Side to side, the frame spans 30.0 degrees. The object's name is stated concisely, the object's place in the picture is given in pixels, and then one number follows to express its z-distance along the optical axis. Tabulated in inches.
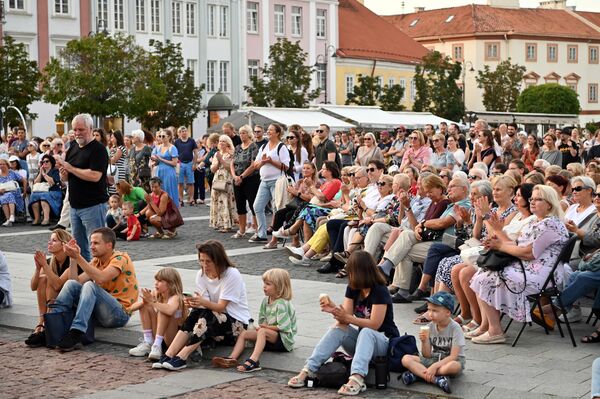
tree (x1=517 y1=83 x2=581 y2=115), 3526.1
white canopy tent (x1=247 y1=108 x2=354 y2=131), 1589.6
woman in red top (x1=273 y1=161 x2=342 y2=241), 623.8
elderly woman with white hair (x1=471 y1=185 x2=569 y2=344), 385.7
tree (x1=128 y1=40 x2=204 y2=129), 2162.9
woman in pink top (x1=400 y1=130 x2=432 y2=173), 781.9
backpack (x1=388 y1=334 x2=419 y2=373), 338.3
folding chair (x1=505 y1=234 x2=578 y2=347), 384.5
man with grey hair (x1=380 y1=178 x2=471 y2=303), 465.4
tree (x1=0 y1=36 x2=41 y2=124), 1715.1
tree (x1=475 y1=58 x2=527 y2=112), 3580.2
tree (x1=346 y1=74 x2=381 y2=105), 2704.2
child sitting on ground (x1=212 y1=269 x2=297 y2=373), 372.2
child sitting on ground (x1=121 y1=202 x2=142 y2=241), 751.7
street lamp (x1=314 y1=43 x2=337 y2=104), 2830.2
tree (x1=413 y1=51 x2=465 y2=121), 2962.6
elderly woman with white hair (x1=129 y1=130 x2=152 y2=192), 863.1
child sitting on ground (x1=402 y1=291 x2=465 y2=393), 328.5
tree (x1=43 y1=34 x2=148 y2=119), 1788.9
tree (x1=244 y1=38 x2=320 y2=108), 2409.0
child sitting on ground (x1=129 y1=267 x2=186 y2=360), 376.5
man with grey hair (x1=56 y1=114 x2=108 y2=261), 473.1
